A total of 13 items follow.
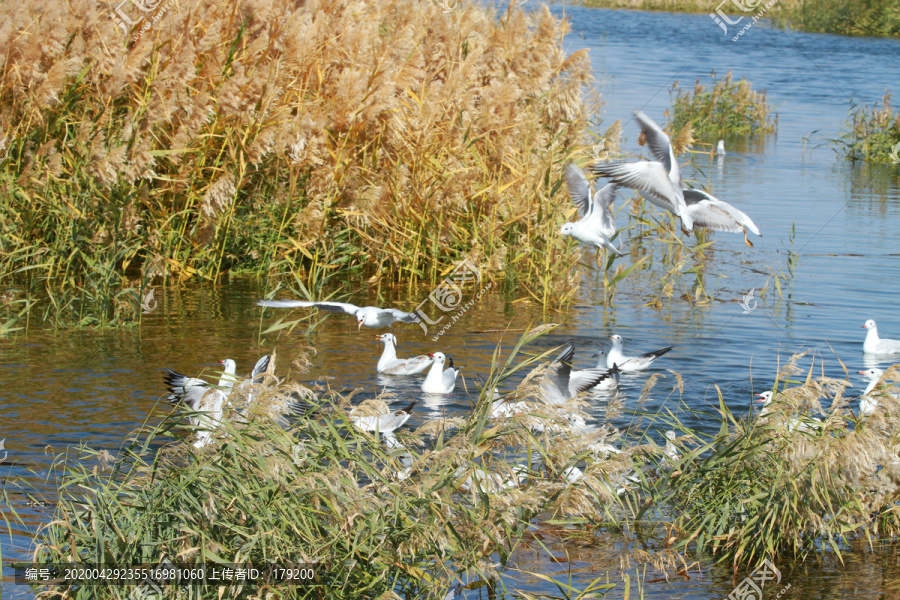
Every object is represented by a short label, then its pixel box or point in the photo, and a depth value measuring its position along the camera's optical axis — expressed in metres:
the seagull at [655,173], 14.42
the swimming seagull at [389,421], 11.30
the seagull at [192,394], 10.47
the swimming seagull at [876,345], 16.12
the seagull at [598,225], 16.41
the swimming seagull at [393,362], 14.87
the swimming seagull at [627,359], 15.28
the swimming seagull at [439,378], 14.16
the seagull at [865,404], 9.01
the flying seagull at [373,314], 14.38
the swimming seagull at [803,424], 9.32
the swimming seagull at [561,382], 11.83
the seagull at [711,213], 14.84
